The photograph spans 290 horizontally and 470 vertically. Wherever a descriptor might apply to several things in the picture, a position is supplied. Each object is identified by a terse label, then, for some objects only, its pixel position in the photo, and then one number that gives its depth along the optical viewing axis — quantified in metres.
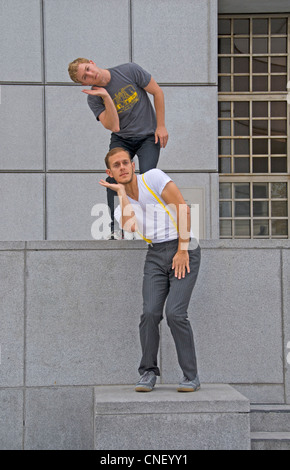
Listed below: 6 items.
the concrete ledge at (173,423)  4.77
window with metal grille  9.95
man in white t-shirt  4.91
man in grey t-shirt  5.71
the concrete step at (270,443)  5.16
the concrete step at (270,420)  5.52
